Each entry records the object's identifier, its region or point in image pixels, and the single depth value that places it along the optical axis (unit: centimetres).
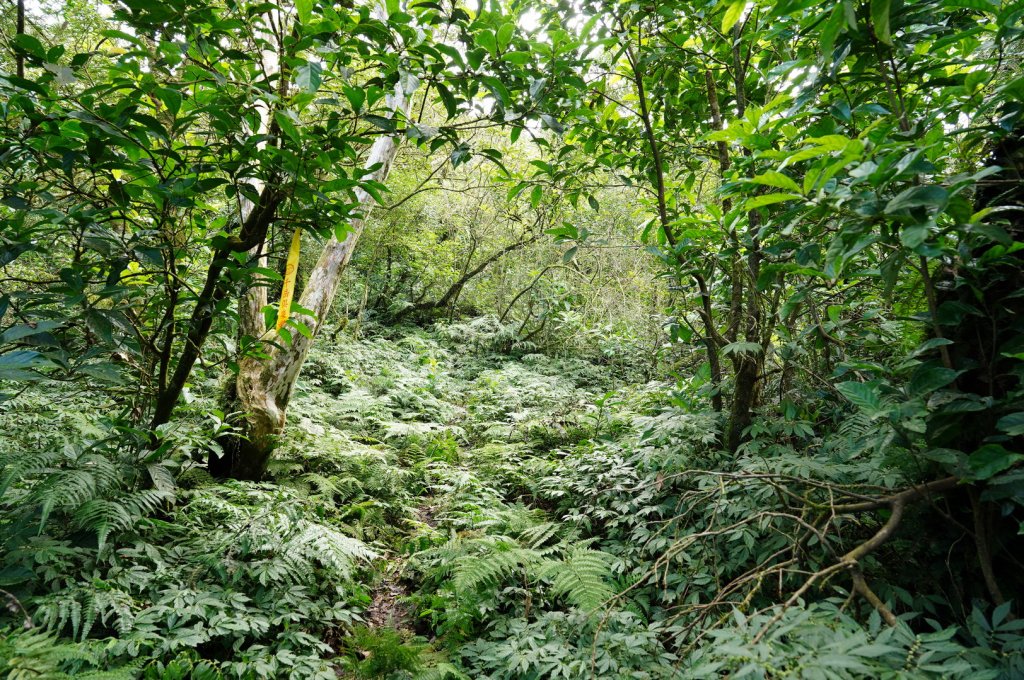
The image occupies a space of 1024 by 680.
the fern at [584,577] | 262
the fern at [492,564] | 291
